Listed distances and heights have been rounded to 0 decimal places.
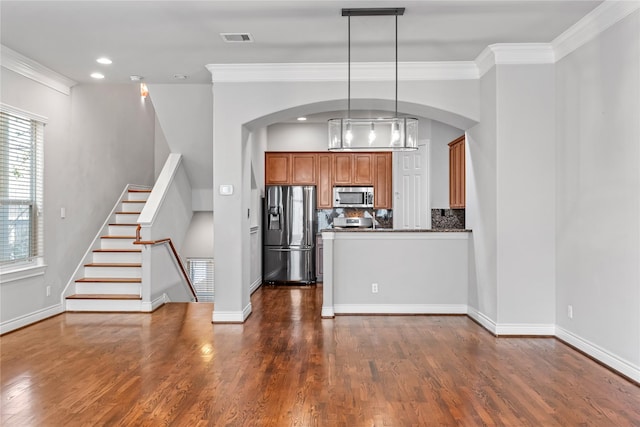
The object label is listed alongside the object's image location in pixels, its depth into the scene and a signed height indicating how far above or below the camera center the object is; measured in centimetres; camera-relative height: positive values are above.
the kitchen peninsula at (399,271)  545 -69
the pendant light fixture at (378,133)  388 +68
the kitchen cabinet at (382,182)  830 +57
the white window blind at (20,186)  470 +29
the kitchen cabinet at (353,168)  830 +82
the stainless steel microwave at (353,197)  826 +30
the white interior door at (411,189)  759 +42
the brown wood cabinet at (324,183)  833 +55
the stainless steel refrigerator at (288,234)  786 -35
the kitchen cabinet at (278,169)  831 +80
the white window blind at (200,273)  977 -127
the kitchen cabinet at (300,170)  832 +78
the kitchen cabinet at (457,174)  586 +52
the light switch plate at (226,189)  512 +27
